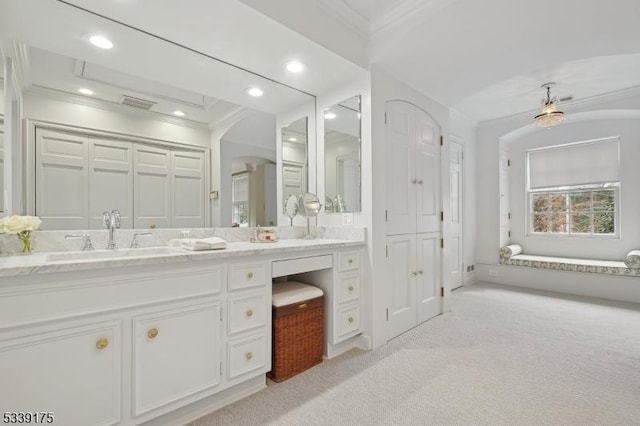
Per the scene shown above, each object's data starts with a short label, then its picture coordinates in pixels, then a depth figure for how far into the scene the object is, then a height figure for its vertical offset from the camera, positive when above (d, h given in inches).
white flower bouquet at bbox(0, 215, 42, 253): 56.5 -2.3
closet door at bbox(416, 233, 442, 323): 117.5 -26.4
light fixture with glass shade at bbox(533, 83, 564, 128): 134.1 +45.5
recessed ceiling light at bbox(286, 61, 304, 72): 89.4 +46.6
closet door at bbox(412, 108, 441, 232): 117.5 +17.0
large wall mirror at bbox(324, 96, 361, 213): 101.7 +20.9
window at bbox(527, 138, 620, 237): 164.7 +15.2
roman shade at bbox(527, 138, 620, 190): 163.5 +29.9
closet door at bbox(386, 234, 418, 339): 104.3 -25.8
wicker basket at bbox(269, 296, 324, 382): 76.8 -34.5
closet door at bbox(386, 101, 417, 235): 104.7 +17.0
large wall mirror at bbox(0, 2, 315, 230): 67.8 +24.4
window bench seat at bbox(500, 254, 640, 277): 146.3 -28.1
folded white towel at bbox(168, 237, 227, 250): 68.6 -7.5
